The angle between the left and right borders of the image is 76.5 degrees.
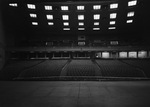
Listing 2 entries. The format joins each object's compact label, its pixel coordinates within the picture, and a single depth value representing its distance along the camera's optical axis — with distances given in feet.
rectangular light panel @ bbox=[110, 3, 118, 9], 78.54
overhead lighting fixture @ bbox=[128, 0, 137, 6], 74.65
